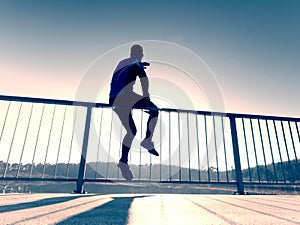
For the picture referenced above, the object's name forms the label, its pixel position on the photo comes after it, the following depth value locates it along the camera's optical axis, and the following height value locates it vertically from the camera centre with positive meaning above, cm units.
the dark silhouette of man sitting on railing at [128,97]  245 +91
